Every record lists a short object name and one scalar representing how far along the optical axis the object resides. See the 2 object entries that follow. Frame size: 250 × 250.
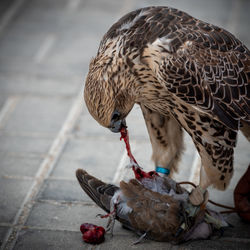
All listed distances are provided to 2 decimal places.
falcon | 6.31
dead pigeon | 6.88
